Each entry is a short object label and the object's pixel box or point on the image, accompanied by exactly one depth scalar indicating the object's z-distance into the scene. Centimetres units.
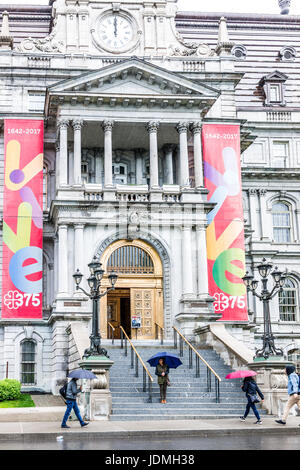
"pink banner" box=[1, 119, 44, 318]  3681
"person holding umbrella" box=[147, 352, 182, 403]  2553
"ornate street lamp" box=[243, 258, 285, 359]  2631
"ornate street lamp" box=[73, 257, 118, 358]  2538
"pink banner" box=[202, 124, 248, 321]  3853
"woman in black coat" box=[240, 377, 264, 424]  2283
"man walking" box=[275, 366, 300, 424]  2166
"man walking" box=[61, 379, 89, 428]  2080
